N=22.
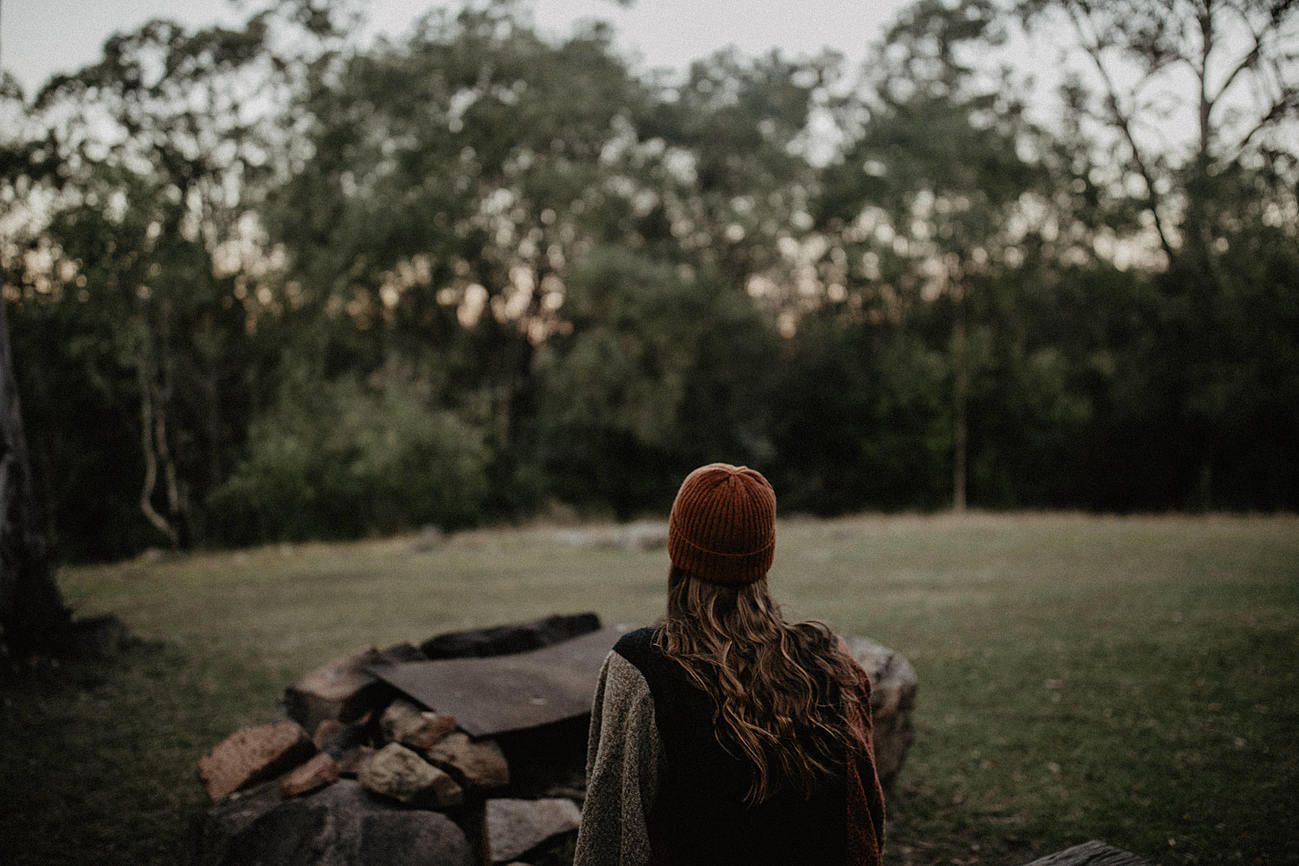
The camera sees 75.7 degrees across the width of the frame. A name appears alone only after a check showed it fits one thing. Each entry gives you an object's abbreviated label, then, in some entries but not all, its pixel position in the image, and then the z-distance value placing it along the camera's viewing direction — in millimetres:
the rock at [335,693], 4512
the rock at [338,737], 4289
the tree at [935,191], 24031
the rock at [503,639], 4969
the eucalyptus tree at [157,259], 15070
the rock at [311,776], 3756
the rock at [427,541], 16053
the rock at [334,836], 3389
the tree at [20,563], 6617
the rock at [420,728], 3898
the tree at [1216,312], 17688
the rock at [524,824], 3543
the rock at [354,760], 4004
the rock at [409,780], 3664
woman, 1965
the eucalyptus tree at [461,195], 21328
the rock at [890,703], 4438
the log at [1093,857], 2736
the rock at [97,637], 6975
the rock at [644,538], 15039
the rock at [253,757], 3943
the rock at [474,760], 3807
